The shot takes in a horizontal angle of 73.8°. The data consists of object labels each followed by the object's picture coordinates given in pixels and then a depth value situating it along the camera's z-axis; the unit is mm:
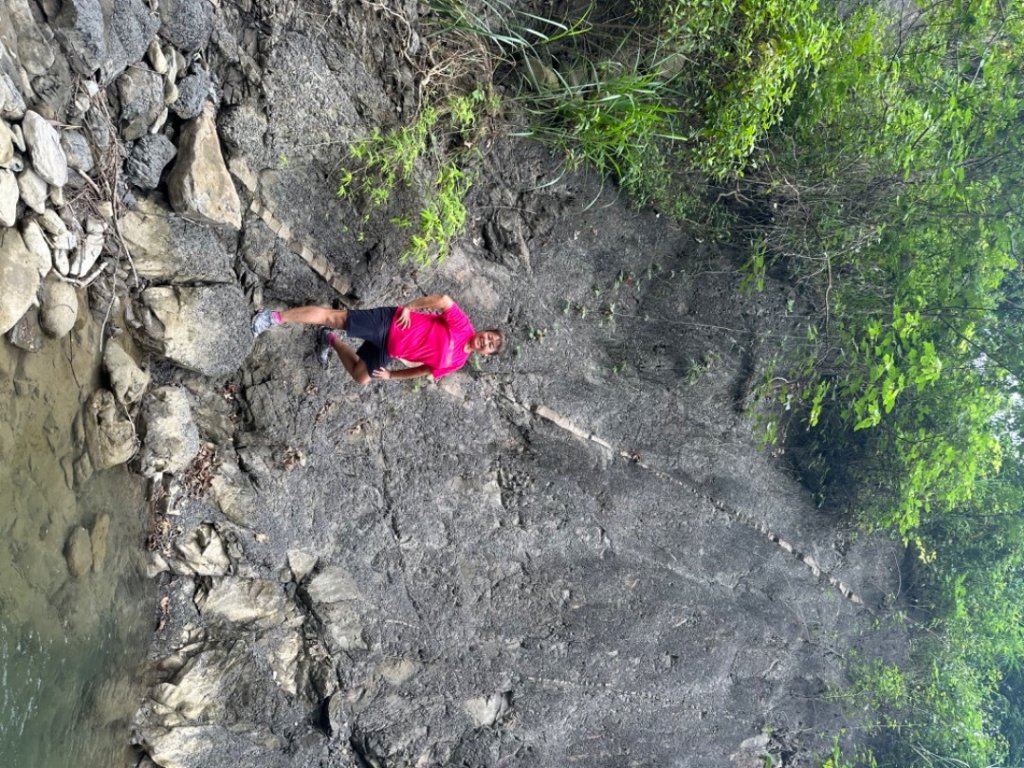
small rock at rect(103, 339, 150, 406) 3607
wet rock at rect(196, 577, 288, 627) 4484
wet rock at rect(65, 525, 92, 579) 3434
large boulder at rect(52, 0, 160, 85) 2934
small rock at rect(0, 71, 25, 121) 2707
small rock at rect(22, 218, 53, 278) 2994
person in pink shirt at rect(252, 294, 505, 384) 4258
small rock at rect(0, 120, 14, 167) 2711
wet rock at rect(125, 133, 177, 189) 3525
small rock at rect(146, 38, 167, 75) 3428
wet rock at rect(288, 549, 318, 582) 4723
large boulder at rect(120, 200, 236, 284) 3633
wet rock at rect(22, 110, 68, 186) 2881
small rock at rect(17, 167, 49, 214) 2930
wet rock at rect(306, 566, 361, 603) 4820
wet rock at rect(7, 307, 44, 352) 3006
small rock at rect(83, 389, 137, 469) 3531
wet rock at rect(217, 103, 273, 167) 3979
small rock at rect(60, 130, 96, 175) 3144
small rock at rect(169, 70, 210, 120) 3676
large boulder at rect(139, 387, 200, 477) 3896
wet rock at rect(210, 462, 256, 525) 4391
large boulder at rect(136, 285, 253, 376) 3793
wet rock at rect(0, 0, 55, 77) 2713
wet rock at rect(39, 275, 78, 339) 3160
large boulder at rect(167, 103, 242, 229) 3672
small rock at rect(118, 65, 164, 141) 3369
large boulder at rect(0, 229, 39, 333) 2846
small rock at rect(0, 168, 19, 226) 2773
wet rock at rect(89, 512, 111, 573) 3615
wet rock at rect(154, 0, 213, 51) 3475
